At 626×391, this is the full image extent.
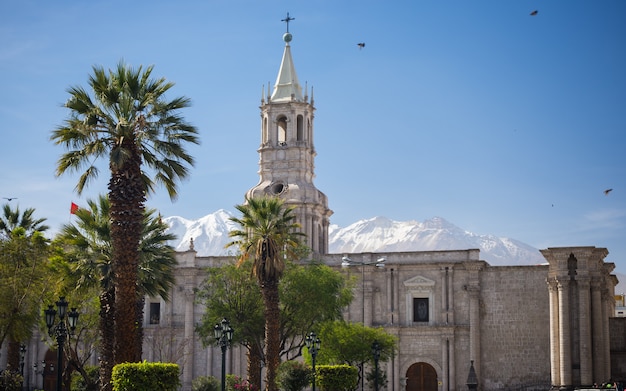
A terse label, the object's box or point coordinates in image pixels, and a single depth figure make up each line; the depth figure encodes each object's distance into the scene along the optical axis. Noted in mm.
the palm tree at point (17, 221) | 45188
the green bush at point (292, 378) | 40969
